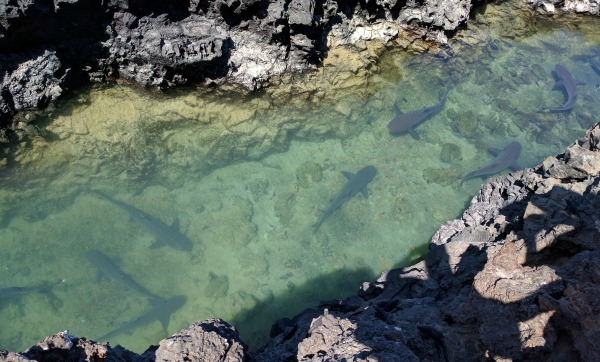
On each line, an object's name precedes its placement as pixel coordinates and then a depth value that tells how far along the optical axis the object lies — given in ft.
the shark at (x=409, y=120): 24.23
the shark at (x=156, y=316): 19.53
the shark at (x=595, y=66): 29.58
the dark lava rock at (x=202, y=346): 11.92
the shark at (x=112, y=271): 20.39
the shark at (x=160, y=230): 21.21
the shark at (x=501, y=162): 23.65
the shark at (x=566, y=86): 27.02
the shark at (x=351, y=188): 22.45
